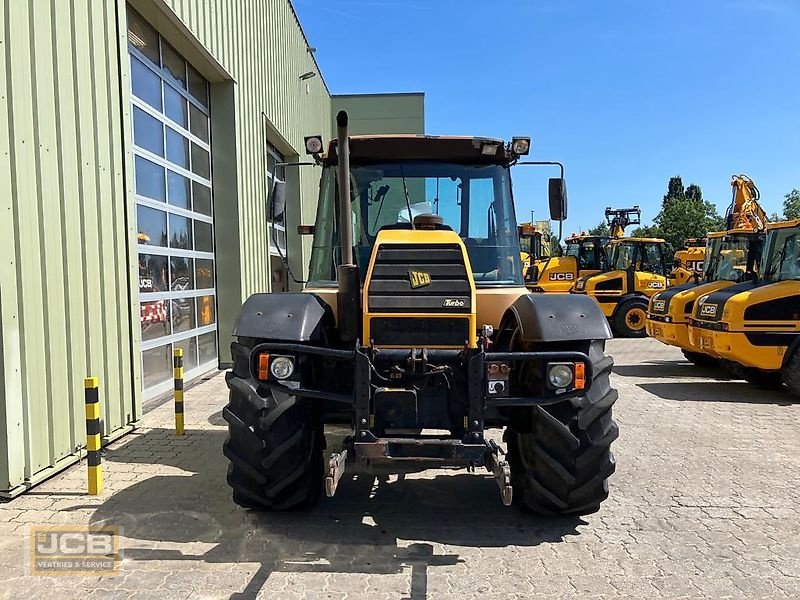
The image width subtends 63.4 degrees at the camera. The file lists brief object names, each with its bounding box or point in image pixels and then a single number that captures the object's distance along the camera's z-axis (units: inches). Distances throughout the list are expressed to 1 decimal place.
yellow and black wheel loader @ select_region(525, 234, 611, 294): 735.1
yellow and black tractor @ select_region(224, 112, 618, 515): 151.9
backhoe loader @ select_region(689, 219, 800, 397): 345.4
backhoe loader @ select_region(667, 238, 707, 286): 799.1
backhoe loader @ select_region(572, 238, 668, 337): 660.1
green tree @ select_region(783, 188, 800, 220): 1953.7
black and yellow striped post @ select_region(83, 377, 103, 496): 189.3
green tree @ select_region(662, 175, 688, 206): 3147.1
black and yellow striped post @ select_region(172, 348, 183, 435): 257.0
